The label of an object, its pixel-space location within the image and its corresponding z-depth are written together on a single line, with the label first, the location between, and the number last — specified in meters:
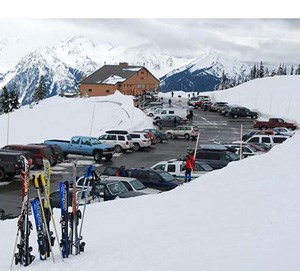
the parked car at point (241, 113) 63.25
